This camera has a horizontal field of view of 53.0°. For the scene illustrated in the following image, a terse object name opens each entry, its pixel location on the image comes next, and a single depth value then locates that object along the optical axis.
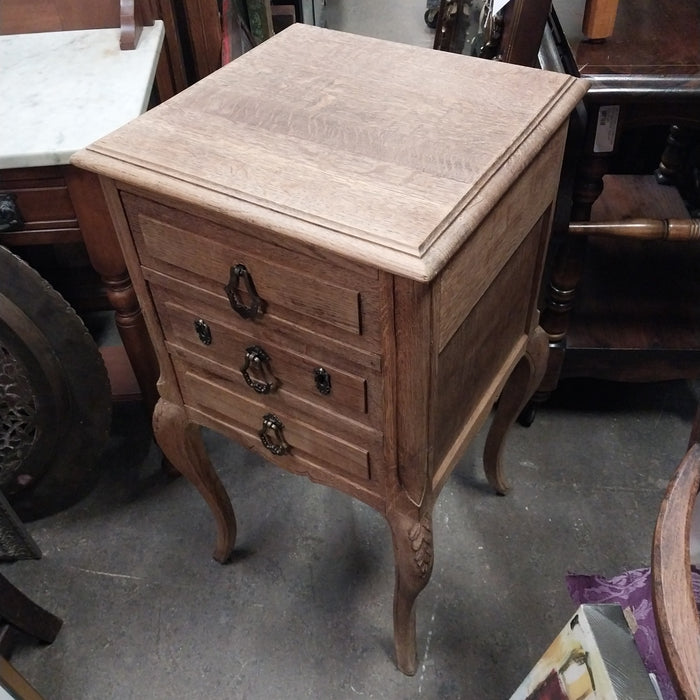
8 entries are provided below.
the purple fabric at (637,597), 0.67
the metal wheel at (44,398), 1.07
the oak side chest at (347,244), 0.64
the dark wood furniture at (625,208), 0.99
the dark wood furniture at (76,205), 0.99
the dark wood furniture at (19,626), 0.94
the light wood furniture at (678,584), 0.44
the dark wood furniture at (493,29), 0.96
